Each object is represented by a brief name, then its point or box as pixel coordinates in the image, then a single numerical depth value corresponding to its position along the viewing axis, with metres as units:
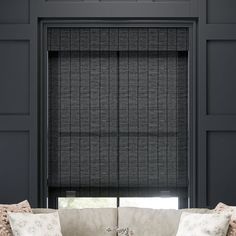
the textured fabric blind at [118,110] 5.14
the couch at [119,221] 4.38
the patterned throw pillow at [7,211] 4.14
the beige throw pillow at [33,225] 4.10
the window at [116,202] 5.15
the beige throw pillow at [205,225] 4.04
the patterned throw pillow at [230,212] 4.10
